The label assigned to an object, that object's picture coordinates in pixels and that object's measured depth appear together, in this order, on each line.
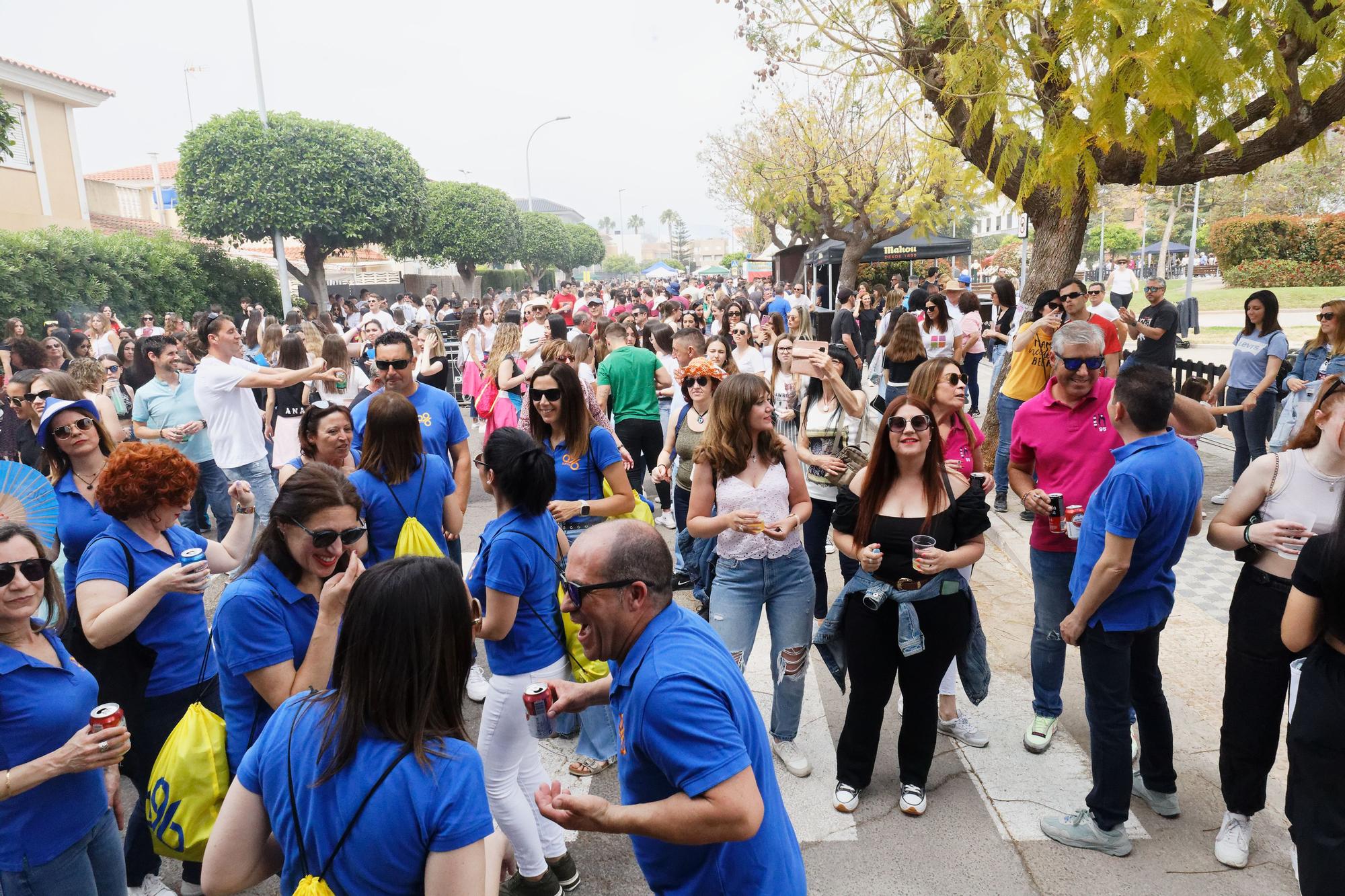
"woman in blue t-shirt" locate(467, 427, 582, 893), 3.17
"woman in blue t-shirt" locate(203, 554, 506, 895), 1.69
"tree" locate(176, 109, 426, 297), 29.92
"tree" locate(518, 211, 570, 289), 60.22
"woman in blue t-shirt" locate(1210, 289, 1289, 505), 7.42
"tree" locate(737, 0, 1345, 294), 6.02
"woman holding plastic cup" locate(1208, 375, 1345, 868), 3.19
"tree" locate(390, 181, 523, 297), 46.78
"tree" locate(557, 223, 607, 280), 77.06
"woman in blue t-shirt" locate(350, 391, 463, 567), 3.97
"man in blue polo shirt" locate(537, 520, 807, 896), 1.78
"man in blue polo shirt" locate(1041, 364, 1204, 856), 3.26
